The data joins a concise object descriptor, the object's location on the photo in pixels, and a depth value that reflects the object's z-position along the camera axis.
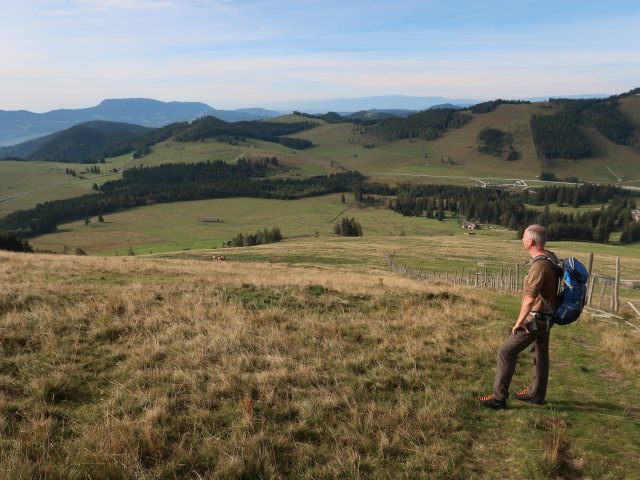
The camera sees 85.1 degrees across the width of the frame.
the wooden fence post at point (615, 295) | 16.44
